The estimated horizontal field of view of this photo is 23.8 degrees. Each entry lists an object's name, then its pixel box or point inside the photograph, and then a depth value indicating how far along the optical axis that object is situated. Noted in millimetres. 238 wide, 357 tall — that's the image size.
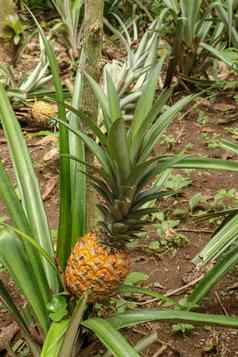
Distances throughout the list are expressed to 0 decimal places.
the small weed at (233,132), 3644
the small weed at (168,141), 3572
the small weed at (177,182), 3006
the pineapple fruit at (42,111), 3723
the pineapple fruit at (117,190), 1430
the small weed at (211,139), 3535
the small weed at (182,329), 2047
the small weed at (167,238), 2580
